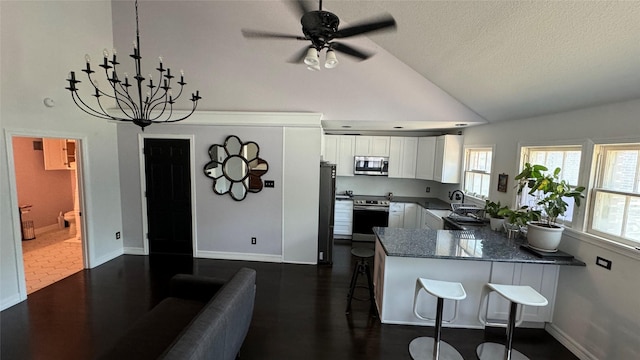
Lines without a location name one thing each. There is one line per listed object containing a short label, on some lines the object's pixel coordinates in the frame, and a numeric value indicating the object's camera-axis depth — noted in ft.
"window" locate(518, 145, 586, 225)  9.05
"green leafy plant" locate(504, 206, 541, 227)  9.20
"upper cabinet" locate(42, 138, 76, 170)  17.92
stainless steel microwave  18.67
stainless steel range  17.81
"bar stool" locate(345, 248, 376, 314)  9.96
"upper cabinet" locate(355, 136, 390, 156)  18.58
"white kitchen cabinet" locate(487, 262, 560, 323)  9.07
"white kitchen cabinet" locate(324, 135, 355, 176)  18.78
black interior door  14.53
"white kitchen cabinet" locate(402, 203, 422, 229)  17.91
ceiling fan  5.39
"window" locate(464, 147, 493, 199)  14.08
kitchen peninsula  9.05
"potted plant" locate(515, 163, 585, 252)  8.39
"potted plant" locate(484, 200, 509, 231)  11.26
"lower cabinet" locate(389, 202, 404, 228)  17.99
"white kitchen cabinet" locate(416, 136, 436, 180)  17.56
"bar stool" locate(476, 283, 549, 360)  7.18
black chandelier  13.64
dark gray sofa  4.94
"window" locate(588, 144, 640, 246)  7.14
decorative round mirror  14.21
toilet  18.31
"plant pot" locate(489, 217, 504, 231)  11.22
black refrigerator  14.17
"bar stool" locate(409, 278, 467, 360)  7.53
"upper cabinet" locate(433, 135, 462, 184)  16.40
